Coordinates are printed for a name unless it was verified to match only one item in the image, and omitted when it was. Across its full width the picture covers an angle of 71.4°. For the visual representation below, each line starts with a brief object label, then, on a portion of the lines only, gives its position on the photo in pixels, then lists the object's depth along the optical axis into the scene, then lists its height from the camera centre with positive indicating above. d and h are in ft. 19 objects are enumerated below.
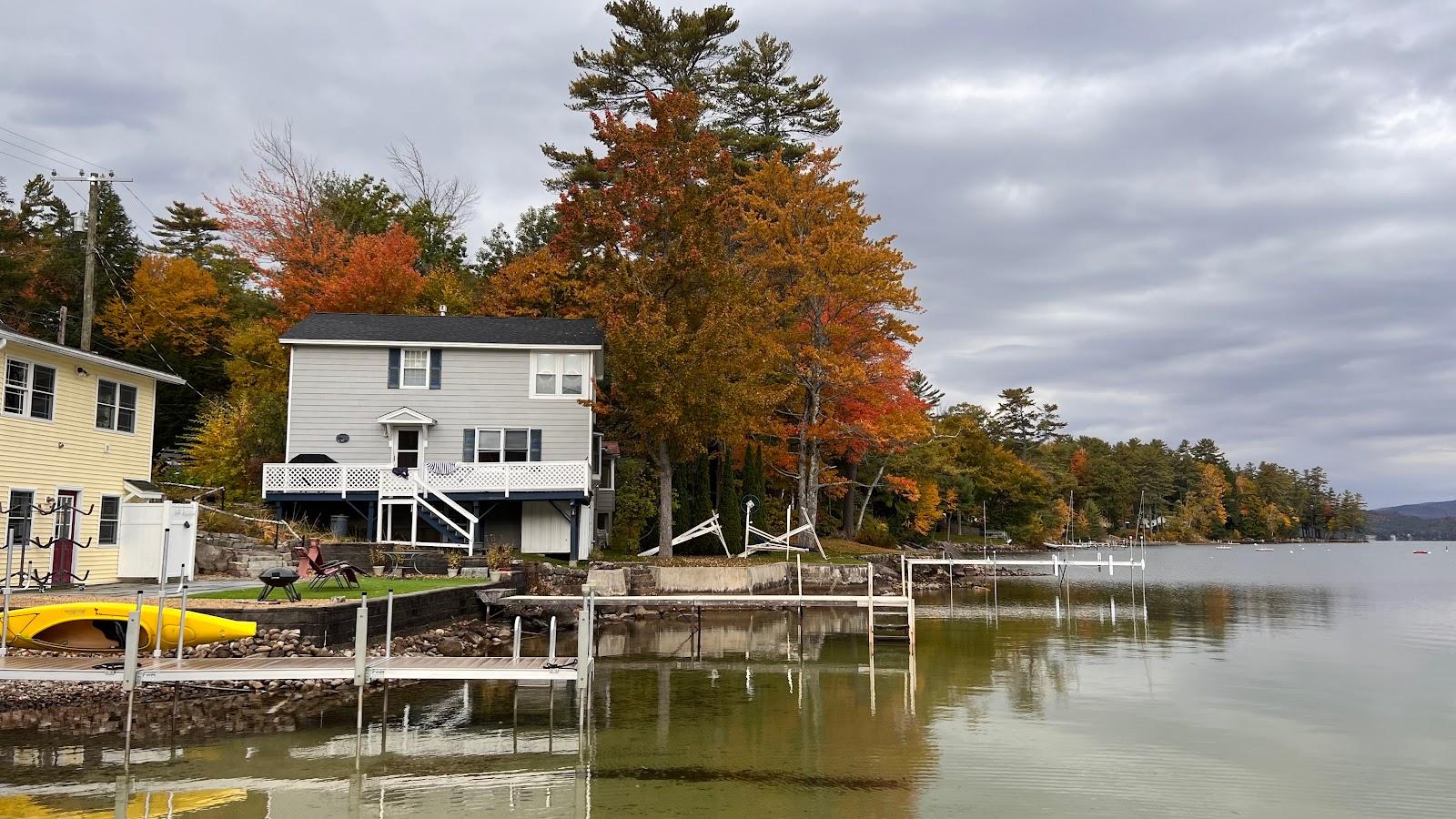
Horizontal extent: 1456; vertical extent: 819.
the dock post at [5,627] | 45.24 -4.54
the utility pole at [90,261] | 100.68 +26.99
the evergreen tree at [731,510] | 128.77 +1.95
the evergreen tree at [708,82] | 151.94 +69.45
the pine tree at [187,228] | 200.85 +61.19
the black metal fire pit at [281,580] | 57.98 -3.07
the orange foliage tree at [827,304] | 132.05 +29.71
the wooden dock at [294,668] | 43.32 -6.34
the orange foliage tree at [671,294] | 103.96 +26.14
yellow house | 63.46 +5.03
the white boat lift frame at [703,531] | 114.73 -0.63
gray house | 99.14 +11.10
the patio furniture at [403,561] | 84.99 -3.02
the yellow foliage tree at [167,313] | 140.67 +29.86
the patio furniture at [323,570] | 67.05 -2.92
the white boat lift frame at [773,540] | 118.52 -1.81
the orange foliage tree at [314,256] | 133.39 +37.53
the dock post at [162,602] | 45.88 -3.54
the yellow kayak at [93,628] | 47.78 -4.93
